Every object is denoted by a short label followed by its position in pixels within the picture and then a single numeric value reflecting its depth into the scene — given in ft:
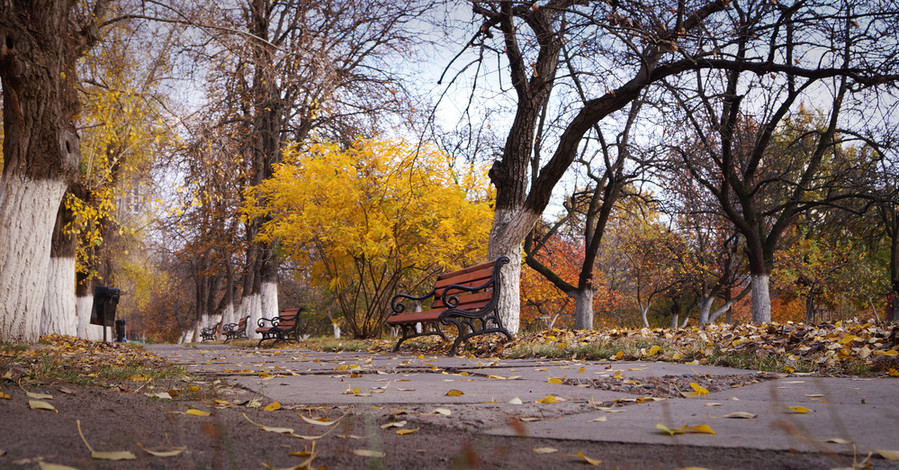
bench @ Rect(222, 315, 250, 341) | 78.26
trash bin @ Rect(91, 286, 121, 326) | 41.61
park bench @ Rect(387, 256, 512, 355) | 24.35
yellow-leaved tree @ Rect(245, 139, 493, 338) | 37.78
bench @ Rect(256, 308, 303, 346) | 43.86
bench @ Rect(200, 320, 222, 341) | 94.32
